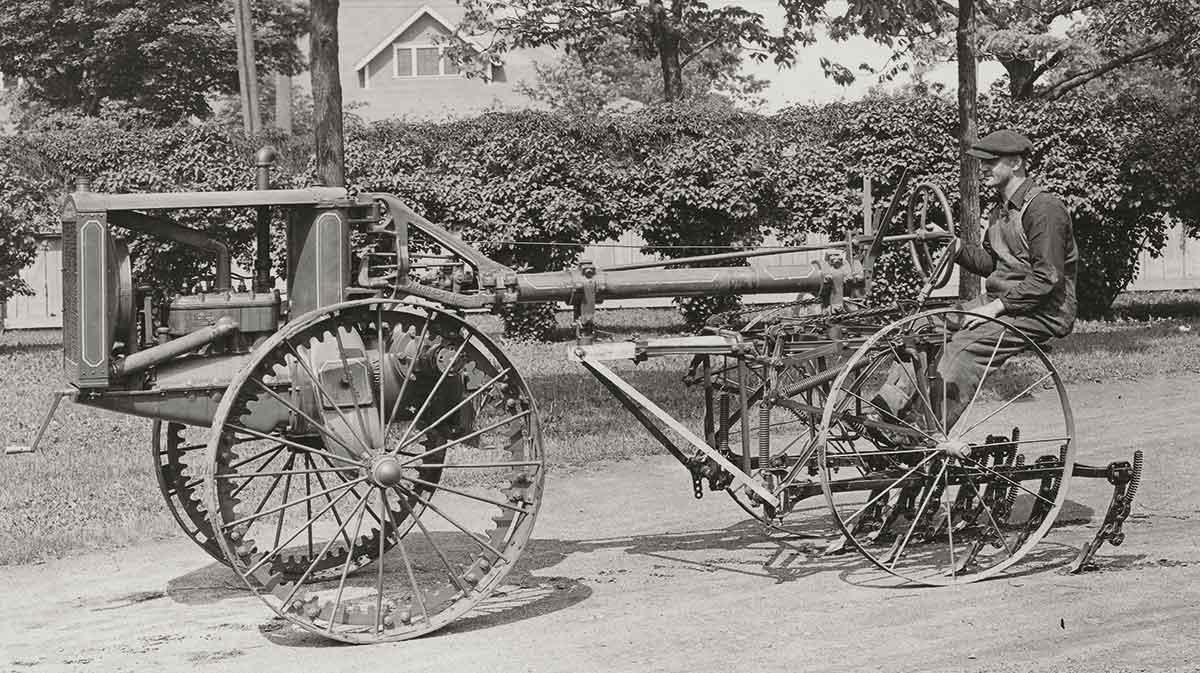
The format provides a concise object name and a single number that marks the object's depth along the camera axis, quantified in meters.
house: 50.38
